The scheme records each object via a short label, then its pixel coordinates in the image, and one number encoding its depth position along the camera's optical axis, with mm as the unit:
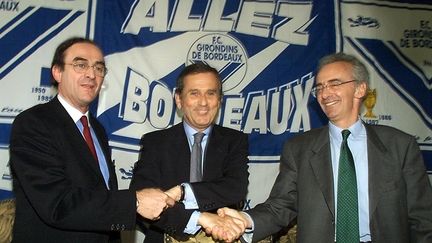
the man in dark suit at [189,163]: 2164
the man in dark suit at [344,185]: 2109
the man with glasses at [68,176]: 1826
